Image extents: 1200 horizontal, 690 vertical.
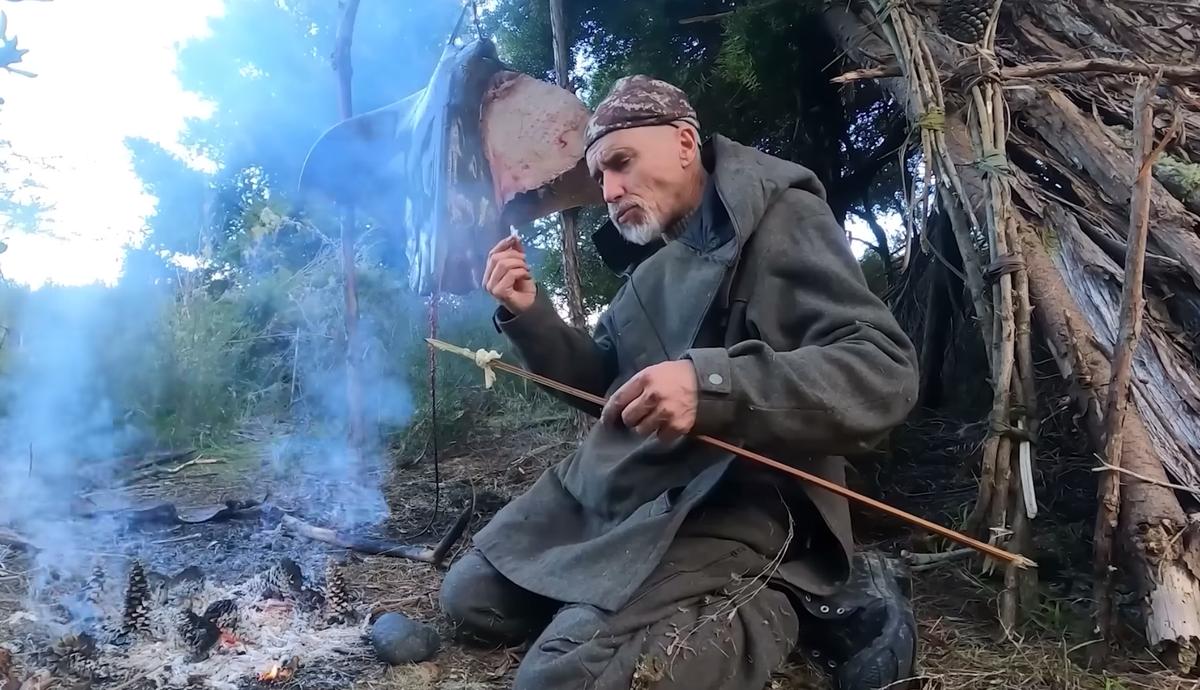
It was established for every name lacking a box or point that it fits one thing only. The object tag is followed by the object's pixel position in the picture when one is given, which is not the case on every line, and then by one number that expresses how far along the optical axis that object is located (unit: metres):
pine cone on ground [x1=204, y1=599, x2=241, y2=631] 1.96
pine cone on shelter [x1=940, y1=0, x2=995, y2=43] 2.79
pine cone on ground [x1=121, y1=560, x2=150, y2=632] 1.97
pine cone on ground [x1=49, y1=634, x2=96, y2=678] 1.78
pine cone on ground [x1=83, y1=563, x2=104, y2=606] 2.16
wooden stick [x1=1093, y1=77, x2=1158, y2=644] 1.70
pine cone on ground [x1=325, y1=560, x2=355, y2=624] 2.15
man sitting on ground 1.54
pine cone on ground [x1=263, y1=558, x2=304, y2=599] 2.23
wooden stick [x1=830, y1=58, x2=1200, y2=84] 2.14
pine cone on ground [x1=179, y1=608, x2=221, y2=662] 1.87
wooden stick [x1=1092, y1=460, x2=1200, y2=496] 1.66
